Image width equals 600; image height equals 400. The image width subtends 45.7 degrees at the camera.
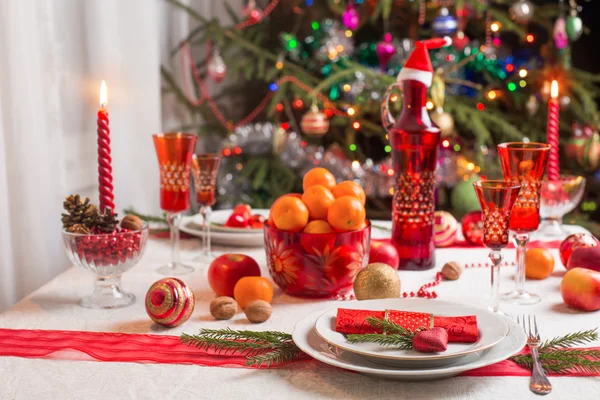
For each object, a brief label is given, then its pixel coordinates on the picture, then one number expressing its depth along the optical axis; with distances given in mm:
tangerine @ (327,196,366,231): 1134
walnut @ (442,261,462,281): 1257
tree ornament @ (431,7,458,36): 2584
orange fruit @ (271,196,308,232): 1137
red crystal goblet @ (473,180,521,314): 1002
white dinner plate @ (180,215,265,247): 1467
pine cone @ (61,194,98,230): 1112
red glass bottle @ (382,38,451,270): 1297
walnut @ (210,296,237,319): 1035
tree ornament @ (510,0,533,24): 2584
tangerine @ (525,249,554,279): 1247
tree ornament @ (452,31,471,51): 2639
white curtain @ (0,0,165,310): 1586
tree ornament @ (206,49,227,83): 2688
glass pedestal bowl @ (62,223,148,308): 1078
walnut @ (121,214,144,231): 1138
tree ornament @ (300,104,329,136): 2652
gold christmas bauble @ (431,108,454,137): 2494
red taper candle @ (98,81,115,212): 1142
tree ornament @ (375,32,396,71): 2637
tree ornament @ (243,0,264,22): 2834
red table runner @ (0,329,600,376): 867
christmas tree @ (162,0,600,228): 2684
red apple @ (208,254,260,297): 1139
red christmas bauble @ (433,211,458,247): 1494
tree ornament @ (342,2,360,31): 2719
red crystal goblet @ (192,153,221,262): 1353
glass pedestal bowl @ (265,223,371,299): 1132
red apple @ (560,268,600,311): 1060
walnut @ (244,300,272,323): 1020
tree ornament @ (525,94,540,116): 2779
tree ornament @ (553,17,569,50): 2631
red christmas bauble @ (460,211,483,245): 1497
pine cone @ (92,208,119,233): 1115
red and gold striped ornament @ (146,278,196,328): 987
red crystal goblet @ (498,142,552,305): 1129
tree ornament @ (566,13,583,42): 2582
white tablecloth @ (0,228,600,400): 787
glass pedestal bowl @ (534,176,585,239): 1455
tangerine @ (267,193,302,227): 1185
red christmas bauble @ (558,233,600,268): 1268
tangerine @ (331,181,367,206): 1213
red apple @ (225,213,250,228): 1517
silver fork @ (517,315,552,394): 788
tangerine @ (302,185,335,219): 1163
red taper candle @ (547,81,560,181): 1390
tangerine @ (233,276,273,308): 1089
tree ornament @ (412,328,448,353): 812
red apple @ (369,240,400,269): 1261
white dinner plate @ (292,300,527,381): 787
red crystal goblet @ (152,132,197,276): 1277
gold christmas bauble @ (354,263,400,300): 1060
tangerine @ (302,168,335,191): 1264
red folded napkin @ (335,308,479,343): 859
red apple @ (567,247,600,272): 1214
